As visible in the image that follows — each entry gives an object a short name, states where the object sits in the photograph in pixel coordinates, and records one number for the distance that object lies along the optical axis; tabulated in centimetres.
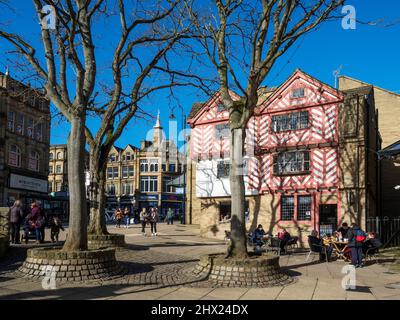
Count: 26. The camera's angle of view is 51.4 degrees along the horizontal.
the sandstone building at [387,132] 2594
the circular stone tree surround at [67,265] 839
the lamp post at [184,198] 3306
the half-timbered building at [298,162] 1966
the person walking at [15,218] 1375
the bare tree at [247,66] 1002
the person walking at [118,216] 3018
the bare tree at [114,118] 1319
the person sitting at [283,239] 1572
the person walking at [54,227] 1494
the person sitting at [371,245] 1364
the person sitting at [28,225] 1402
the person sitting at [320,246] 1402
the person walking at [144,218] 2242
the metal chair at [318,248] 1398
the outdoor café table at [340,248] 1390
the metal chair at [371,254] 1383
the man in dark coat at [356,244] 1263
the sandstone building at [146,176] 6238
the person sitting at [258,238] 1597
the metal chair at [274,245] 1540
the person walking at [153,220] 2212
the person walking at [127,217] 3030
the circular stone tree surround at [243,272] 876
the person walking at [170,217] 3647
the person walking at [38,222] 1400
